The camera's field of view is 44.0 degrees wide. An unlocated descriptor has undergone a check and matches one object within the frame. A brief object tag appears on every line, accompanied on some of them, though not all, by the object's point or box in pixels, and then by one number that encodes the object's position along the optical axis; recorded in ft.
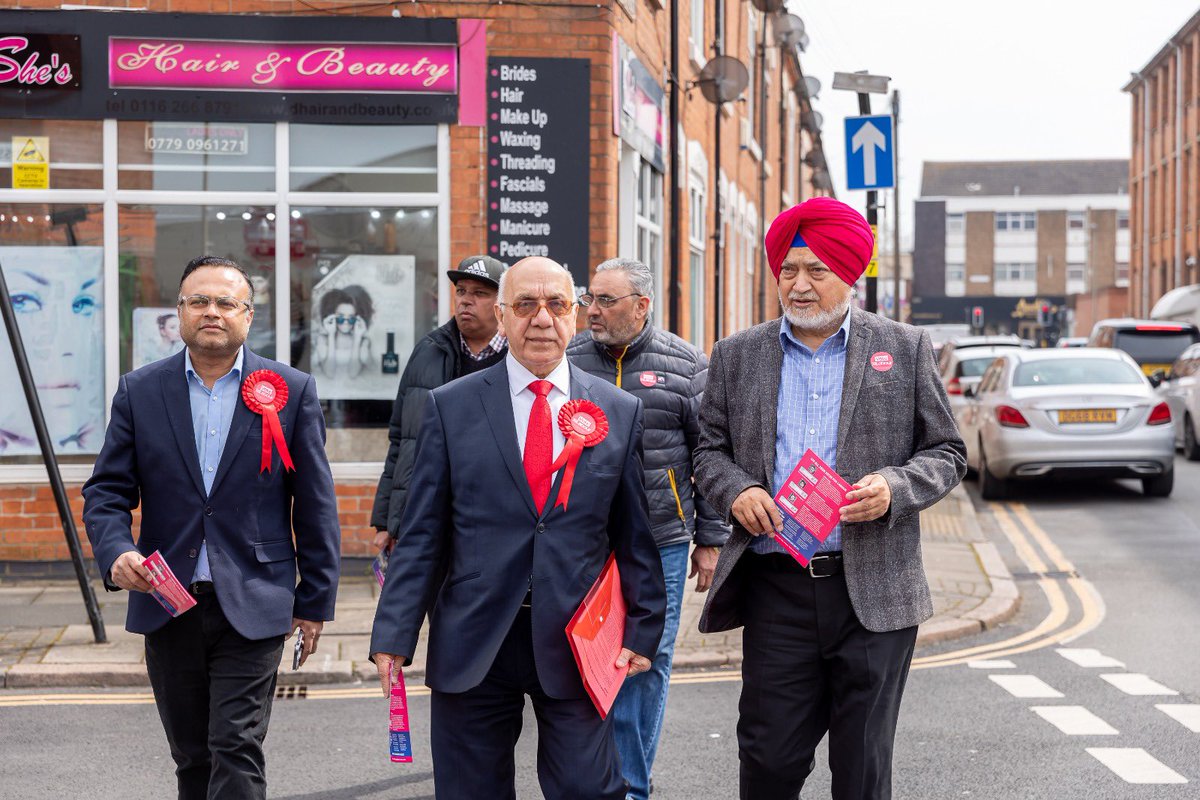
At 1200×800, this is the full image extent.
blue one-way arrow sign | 39.45
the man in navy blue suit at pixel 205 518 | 13.21
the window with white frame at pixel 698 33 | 54.39
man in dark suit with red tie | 11.42
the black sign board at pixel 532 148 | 33.63
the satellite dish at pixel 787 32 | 63.87
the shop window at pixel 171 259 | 33.68
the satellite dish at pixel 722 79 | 46.16
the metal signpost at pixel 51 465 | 25.57
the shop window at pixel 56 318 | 33.42
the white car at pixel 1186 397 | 65.49
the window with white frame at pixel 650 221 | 43.21
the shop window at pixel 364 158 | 33.91
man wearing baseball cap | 18.31
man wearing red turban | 12.54
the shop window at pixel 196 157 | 33.40
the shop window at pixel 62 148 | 33.01
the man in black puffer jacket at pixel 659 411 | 16.49
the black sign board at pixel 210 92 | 32.78
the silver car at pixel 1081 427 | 47.62
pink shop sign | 32.91
